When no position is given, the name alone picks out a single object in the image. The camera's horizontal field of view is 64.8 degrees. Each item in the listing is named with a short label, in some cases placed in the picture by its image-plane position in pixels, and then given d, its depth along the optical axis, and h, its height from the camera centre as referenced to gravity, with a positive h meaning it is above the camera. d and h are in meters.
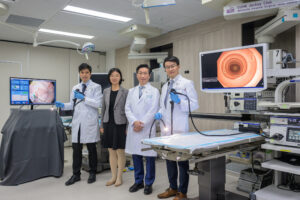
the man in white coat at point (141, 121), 2.57 -0.26
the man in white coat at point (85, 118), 2.94 -0.25
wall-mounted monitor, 2.01 +0.25
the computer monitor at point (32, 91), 2.98 +0.09
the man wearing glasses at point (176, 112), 2.30 -0.15
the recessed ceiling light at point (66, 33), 4.68 +1.34
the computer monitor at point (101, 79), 4.38 +0.35
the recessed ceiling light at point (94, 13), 3.61 +1.35
